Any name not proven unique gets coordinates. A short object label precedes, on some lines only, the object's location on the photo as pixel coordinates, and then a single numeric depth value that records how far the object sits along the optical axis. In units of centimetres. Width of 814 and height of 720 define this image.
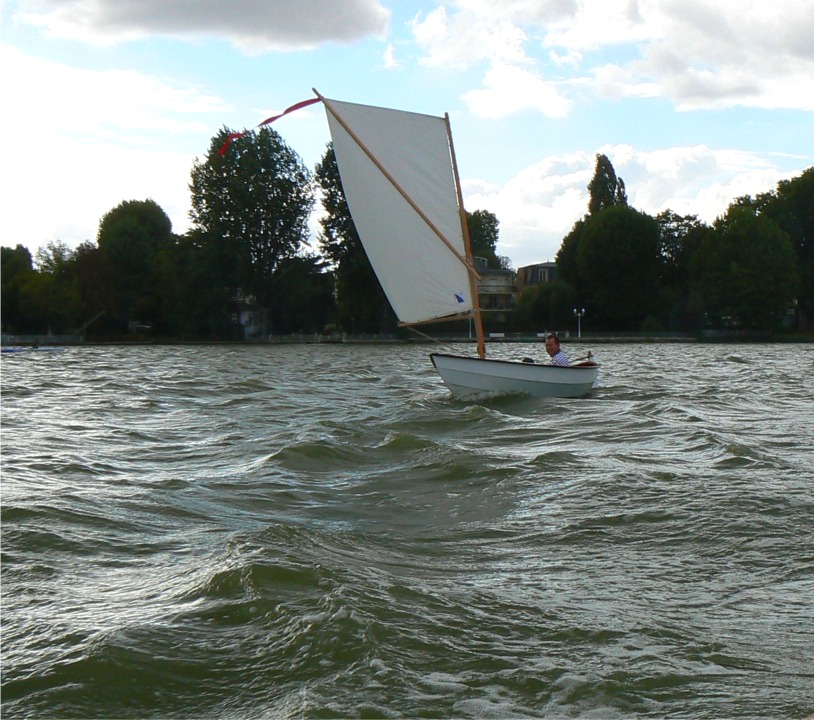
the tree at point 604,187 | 9906
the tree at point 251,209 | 7675
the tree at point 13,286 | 8144
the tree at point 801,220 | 9125
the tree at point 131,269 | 8594
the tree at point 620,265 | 8556
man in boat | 2108
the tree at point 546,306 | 8919
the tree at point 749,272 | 8350
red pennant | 2059
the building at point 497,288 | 11931
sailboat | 2039
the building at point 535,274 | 13275
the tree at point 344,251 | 7862
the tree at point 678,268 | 8812
